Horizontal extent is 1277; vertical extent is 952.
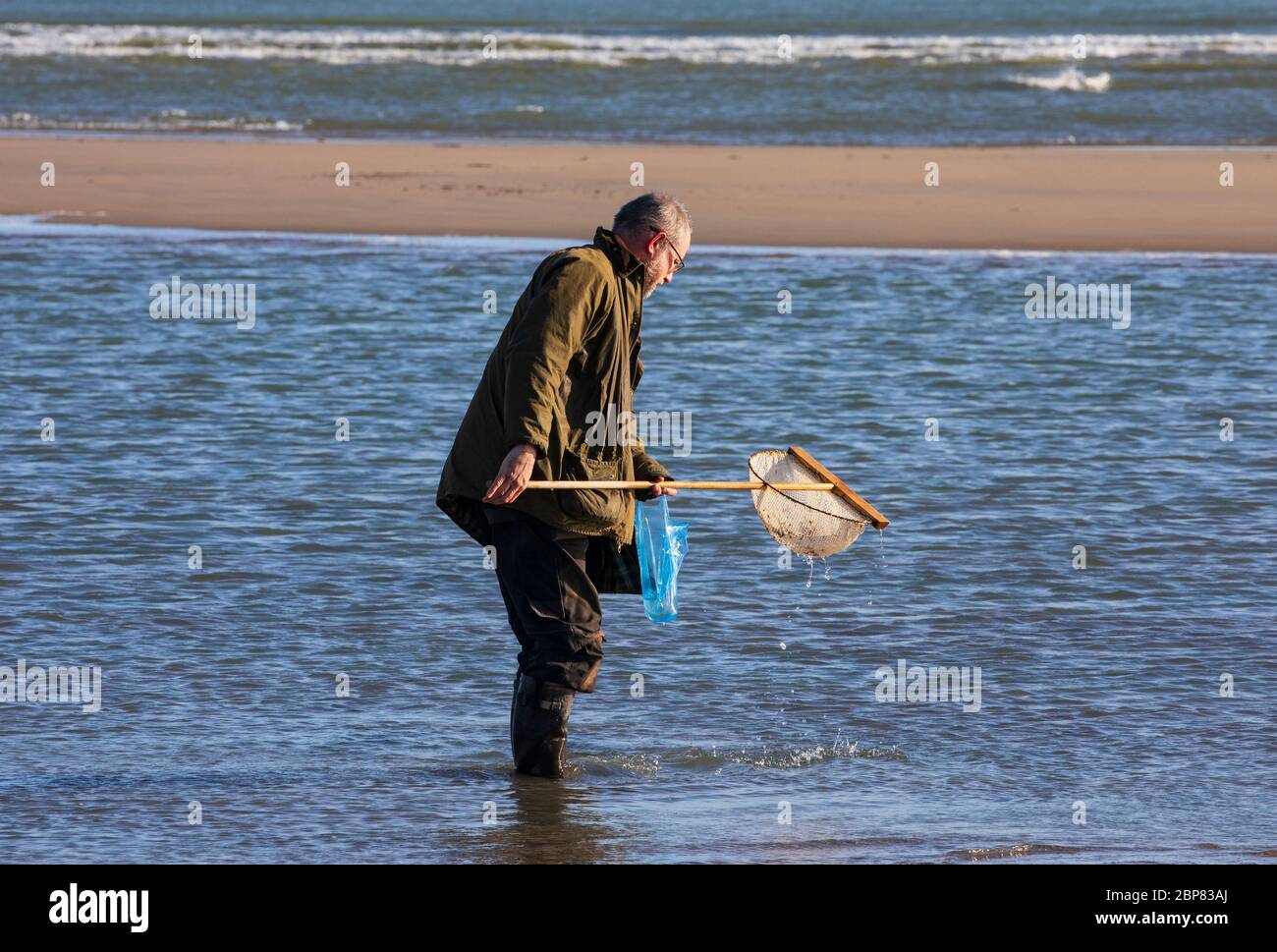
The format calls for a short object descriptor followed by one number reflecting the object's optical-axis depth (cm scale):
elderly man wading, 973
